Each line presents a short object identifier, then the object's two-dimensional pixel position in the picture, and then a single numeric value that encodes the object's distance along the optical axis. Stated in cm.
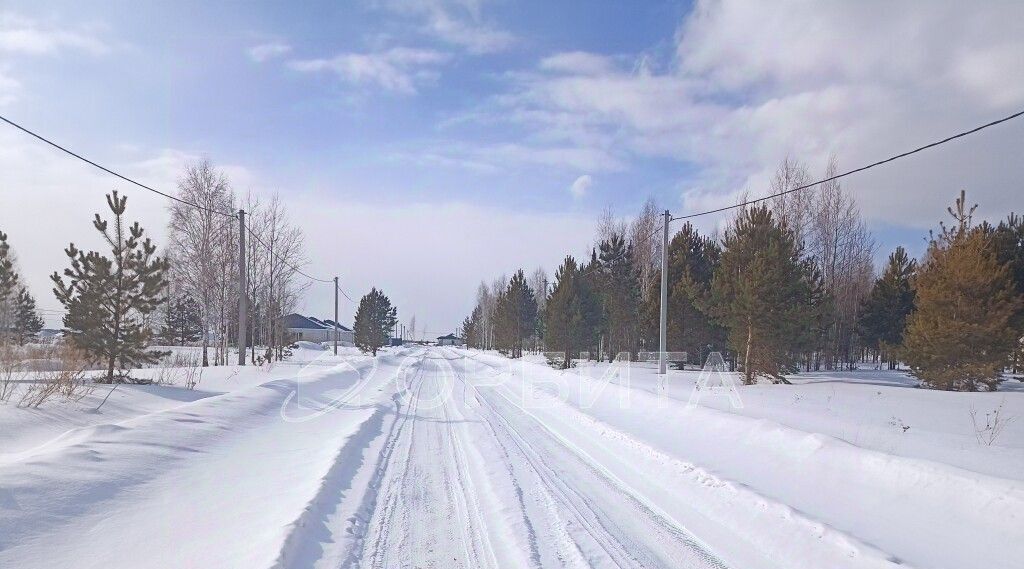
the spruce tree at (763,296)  2102
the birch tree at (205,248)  3272
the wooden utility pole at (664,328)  2188
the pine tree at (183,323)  5369
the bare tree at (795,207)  4333
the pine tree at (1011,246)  2495
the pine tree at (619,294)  4003
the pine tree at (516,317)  5219
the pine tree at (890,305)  3606
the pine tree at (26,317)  4177
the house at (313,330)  11594
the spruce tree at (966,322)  1911
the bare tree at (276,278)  3944
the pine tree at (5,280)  2703
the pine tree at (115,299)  1597
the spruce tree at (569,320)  3609
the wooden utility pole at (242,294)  2462
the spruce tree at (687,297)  3189
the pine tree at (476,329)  10850
